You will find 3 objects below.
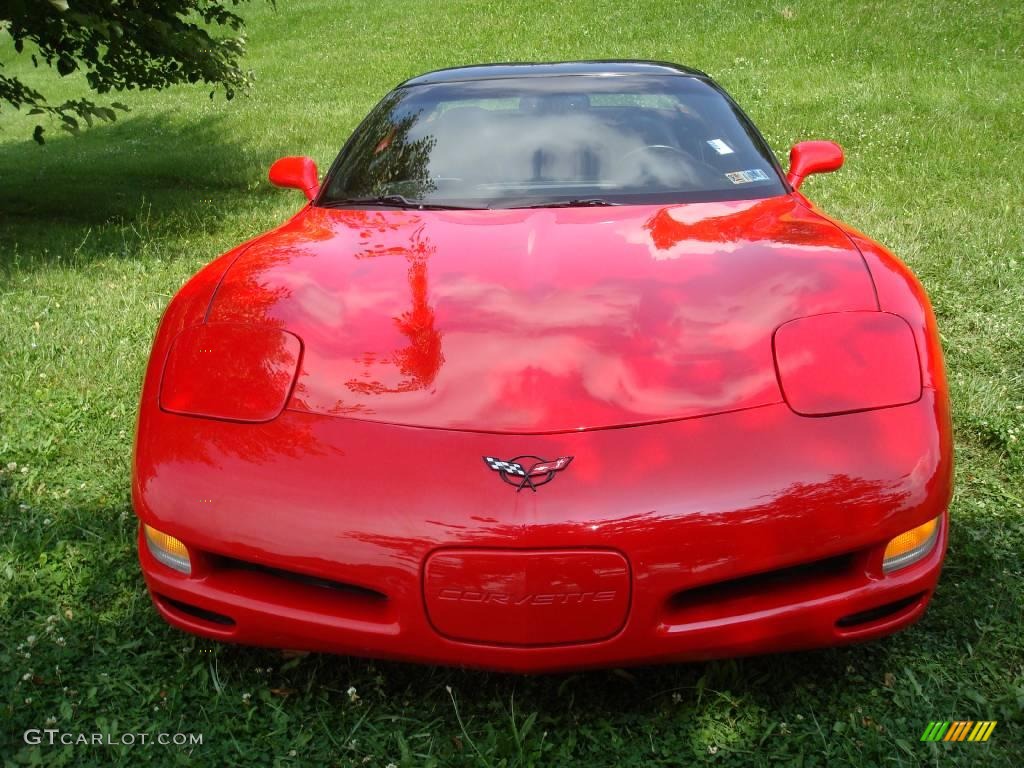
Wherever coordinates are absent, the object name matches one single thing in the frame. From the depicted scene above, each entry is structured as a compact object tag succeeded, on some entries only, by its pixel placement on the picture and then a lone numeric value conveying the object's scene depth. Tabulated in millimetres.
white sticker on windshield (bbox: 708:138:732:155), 3143
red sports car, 1717
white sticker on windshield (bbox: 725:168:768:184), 2971
